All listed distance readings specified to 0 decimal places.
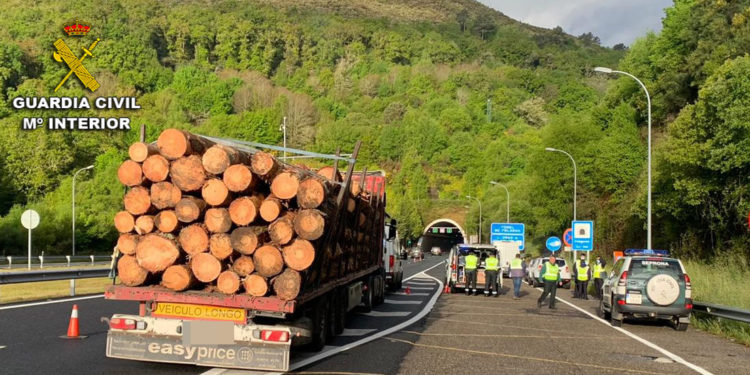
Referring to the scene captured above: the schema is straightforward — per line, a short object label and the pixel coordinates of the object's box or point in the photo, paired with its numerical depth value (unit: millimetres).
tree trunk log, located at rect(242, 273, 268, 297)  10047
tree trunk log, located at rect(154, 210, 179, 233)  10391
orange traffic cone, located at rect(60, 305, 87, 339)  13227
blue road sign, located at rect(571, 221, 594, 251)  38500
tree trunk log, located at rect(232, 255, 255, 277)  10156
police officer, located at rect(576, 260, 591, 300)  29609
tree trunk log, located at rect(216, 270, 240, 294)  10062
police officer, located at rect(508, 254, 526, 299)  28852
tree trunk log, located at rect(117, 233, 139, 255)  10516
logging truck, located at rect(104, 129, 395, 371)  9898
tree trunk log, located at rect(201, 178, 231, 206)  10133
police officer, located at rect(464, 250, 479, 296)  29125
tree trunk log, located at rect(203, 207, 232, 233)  10188
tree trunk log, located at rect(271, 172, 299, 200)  10352
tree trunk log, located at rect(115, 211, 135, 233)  10547
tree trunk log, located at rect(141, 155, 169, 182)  10367
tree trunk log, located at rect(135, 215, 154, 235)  10500
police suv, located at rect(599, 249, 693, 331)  17891
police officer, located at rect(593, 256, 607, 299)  29297
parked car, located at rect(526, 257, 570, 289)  39562
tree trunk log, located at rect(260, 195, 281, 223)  10234
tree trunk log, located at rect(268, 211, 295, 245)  10203
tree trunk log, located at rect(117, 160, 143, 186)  10469
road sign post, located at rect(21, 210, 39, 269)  32281
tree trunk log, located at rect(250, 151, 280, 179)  10297
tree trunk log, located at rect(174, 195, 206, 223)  10219
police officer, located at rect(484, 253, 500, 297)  28922
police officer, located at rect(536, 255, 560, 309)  24062
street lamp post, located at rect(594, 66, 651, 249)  28673
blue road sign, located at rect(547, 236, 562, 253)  43062
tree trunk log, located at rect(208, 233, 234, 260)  10180
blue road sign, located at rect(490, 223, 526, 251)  60281
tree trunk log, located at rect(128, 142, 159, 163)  10406
